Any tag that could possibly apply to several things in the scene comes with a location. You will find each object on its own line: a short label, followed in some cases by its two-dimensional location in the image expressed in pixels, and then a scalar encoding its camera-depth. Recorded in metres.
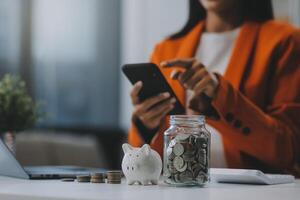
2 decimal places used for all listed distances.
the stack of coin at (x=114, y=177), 1.56
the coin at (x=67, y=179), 1.62
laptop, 1.68
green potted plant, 2.23
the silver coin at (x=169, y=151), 1.48
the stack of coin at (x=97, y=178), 1.56
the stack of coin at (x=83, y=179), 1.57
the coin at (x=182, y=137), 1.47
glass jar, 1.46
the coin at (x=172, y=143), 1.47
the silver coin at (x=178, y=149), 1.46
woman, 2.14
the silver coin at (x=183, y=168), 1.46
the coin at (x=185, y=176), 1.46
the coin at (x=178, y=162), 1.46
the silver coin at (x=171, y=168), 1.47
